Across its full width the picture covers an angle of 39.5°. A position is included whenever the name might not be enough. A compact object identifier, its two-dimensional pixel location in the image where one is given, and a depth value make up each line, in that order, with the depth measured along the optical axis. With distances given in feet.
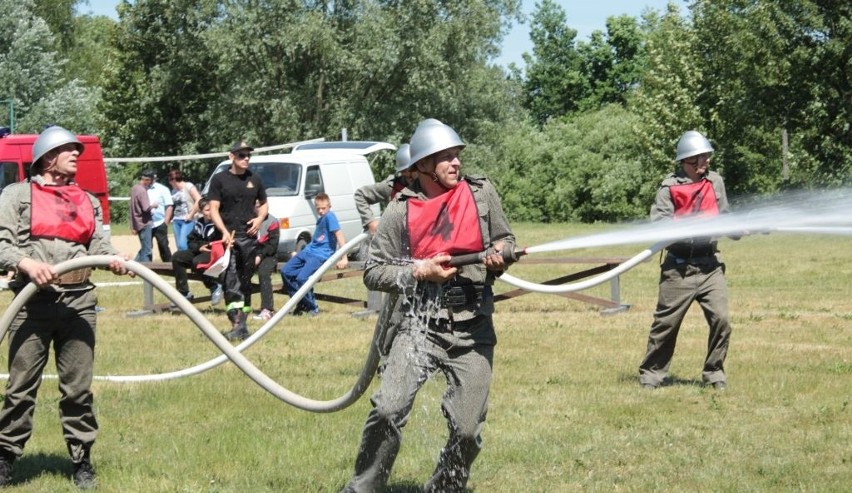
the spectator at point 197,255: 53.72
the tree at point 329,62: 147.43
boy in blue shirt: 56.18
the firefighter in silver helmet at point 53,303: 24.30
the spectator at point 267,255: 50.01
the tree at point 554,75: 286.25
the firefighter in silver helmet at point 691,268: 34.40
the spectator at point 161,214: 75.56
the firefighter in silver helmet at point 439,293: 21.11
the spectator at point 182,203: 75.25
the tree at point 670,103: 181.24
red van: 74.64
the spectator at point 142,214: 74.33
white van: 75.10
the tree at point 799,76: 128.36
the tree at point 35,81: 152.46
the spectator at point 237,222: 45.80
